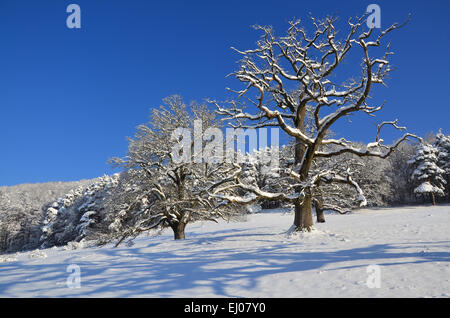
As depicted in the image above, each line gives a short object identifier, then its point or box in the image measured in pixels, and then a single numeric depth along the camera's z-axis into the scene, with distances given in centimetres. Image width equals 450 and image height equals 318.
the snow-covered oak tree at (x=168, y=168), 1492
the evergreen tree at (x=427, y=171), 3655
